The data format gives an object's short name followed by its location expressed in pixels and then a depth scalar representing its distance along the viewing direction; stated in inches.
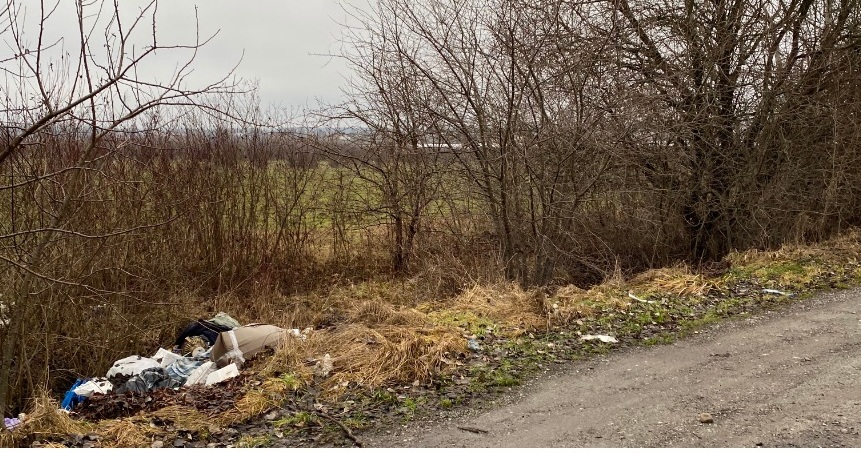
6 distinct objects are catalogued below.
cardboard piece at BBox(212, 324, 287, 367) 231.6
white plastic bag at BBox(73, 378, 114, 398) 211.8
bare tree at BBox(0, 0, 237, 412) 129.2
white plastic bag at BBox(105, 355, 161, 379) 233.1
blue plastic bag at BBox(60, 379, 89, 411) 207.6
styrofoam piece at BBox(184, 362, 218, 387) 220.5
